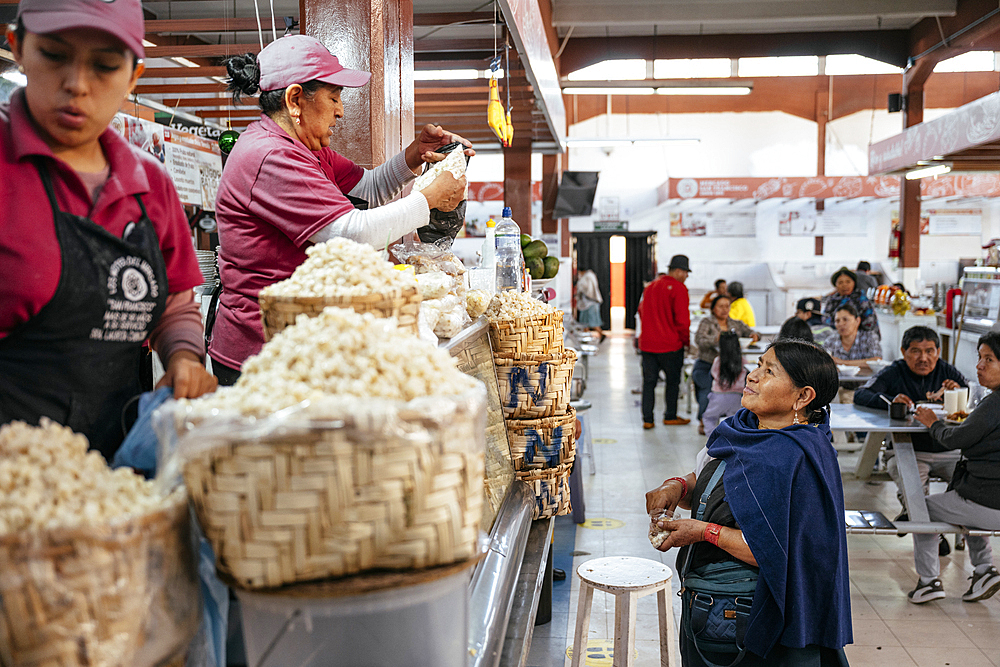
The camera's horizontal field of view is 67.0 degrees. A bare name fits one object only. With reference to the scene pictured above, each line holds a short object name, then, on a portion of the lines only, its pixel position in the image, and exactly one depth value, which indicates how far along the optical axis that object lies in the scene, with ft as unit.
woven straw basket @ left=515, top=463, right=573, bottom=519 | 8.39
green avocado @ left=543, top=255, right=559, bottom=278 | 14.93
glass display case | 27.20
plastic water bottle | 11.21
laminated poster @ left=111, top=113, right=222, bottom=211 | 13.55
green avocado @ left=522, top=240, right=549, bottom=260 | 14.29
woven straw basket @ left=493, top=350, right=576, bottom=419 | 8.30
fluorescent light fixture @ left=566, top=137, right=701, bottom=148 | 39.33
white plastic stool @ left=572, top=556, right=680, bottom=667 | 8.40
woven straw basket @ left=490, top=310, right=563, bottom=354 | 8.17
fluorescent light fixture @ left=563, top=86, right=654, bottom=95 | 30.04
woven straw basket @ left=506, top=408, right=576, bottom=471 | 8.32
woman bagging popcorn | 5.33
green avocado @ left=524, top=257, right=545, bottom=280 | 14.01
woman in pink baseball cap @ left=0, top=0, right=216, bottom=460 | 3.15
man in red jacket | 27.17
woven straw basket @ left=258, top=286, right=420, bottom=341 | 3.72
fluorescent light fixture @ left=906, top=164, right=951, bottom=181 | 29.18
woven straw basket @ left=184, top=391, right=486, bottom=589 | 2.73
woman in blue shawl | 7.20
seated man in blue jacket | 16.30
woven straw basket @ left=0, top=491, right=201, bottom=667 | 2.41
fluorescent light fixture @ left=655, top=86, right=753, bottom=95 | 29.92
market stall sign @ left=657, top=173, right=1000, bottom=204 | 45.50
